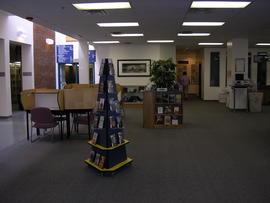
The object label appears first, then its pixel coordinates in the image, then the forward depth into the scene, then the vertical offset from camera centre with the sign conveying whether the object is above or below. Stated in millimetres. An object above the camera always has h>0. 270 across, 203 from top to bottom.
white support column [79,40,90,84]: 12094 +862
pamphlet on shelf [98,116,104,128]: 4309 -639
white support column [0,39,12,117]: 9734 -15
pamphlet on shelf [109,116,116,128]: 4318 -639
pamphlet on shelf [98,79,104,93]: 4398 -106
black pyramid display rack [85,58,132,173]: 4262 -746
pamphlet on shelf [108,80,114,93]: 4342 -105
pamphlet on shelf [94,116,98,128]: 4421 -645
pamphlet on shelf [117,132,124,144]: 4468 -903
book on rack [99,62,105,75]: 4434 +182
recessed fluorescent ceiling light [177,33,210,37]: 10336 +1661
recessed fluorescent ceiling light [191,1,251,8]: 5969 +1623
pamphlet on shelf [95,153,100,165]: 4371 -1201
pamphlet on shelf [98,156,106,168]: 4234 -1220
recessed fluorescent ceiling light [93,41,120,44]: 12444 +1678
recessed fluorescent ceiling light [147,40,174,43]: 12312 +1686
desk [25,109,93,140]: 6445 -703
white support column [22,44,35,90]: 11672 +556
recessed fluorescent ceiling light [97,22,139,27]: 8298 +1636
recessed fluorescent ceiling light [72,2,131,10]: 6060 +1619
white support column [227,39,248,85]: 11539 +1125
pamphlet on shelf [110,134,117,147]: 4303 -907
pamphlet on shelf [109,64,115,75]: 4432 +159
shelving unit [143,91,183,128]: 7953 -844
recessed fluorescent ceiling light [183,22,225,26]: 8211 +1637
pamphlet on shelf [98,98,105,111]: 4324 -363
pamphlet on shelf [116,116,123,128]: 4433 -652
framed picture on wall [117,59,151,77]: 13484 +611
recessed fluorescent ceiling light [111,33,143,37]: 10281 +1661
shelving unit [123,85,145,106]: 13070 -706
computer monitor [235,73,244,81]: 11625 +142
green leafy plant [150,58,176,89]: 7965 +164
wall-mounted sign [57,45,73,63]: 15711 +1507
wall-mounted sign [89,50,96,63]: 15544 +1330
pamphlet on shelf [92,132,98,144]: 4432 -893
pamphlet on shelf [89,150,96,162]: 4508 -1216
